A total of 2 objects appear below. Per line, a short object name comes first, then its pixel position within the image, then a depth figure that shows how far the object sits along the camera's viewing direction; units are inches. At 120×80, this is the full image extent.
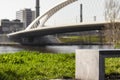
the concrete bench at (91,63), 341.1
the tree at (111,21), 1755.5
